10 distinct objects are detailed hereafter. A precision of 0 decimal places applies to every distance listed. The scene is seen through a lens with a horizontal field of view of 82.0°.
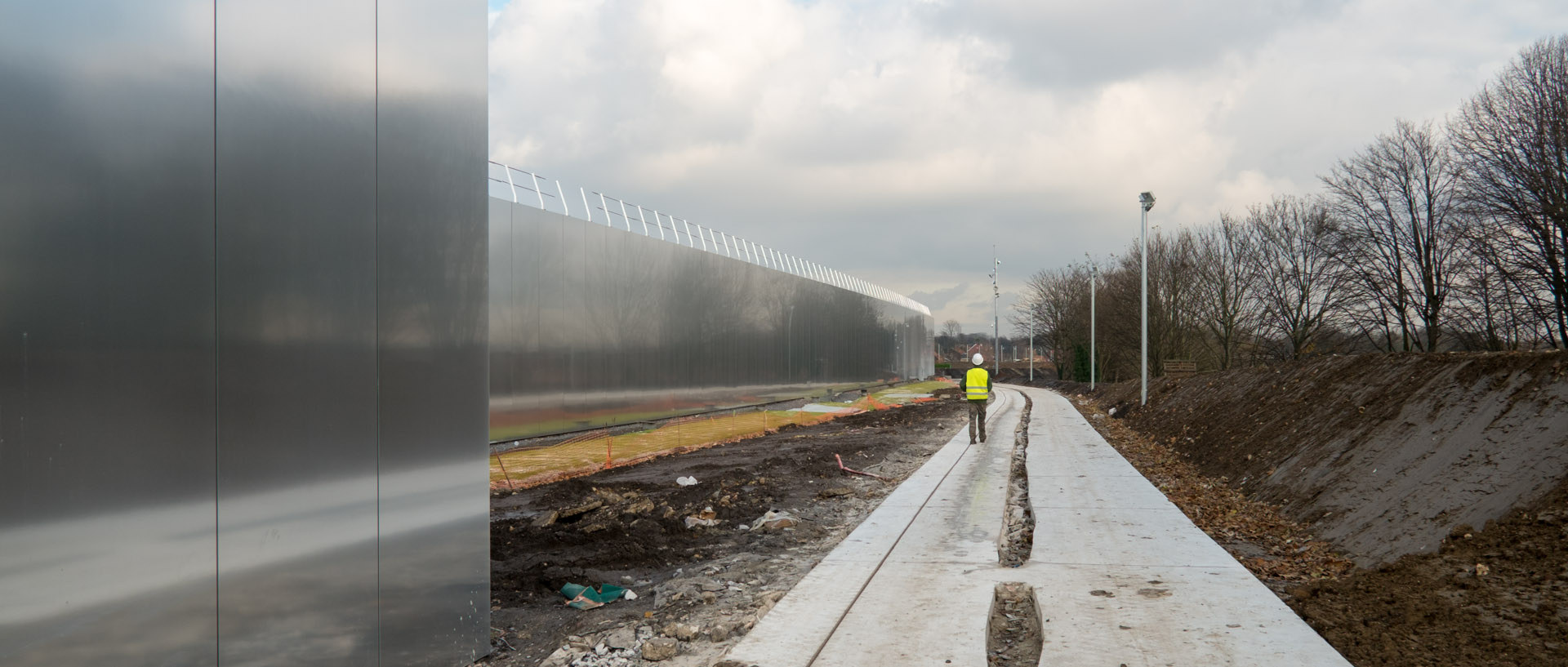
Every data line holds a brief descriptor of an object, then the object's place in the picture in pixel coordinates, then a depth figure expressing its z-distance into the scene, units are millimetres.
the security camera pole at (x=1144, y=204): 29162
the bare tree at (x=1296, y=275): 45906
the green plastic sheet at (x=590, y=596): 6820
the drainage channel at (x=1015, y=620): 5273
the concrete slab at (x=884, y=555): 5262
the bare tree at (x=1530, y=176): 27891
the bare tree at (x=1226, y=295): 50188
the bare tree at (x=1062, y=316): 67362
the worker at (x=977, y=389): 18375
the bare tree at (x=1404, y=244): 38906
